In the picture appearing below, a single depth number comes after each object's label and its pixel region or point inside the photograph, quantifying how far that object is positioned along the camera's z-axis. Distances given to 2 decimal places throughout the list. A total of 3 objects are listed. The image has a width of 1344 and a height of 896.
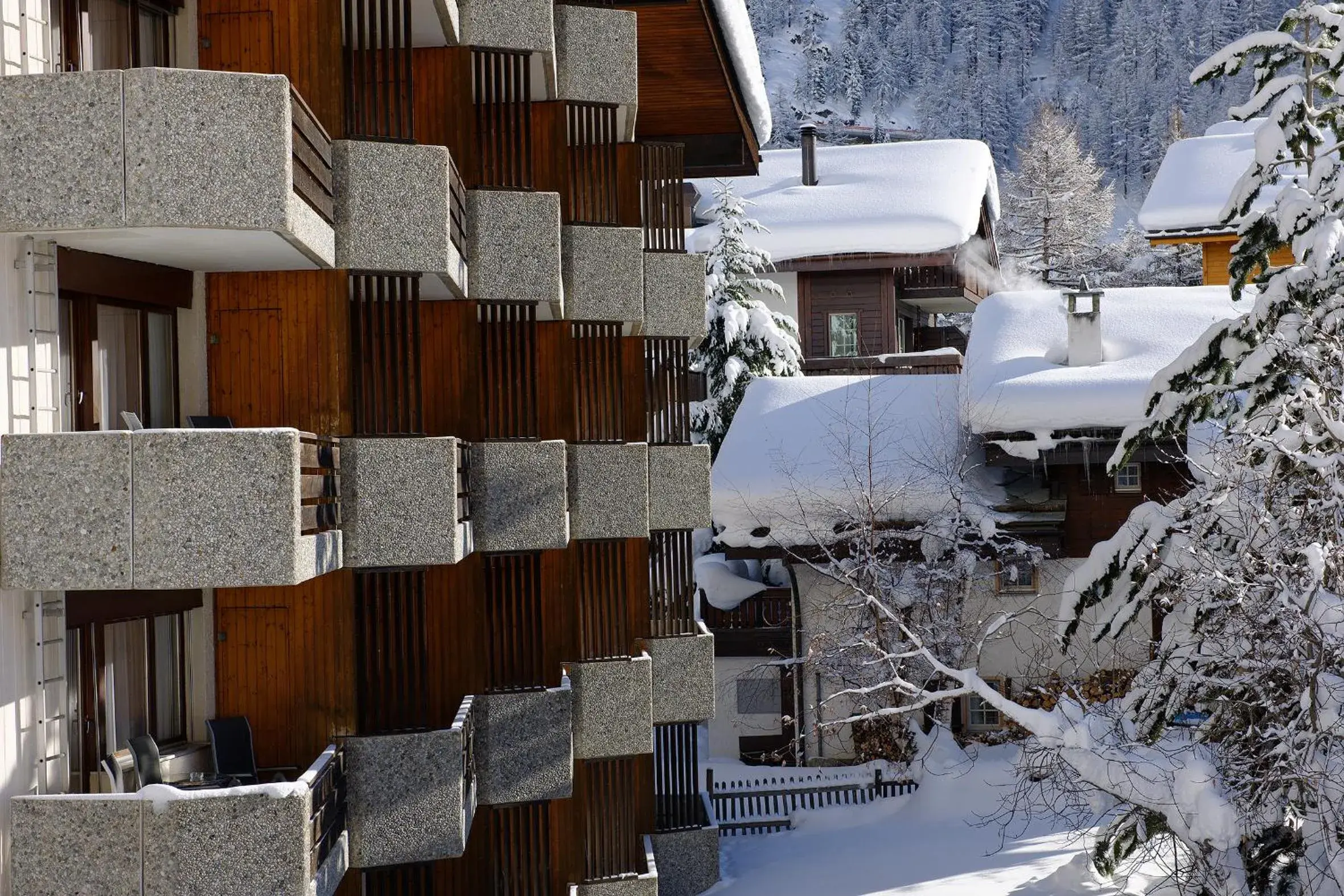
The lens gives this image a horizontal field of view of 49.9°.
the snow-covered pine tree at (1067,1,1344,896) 12.12
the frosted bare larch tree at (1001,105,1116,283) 71.81
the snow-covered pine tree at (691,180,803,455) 32.88
